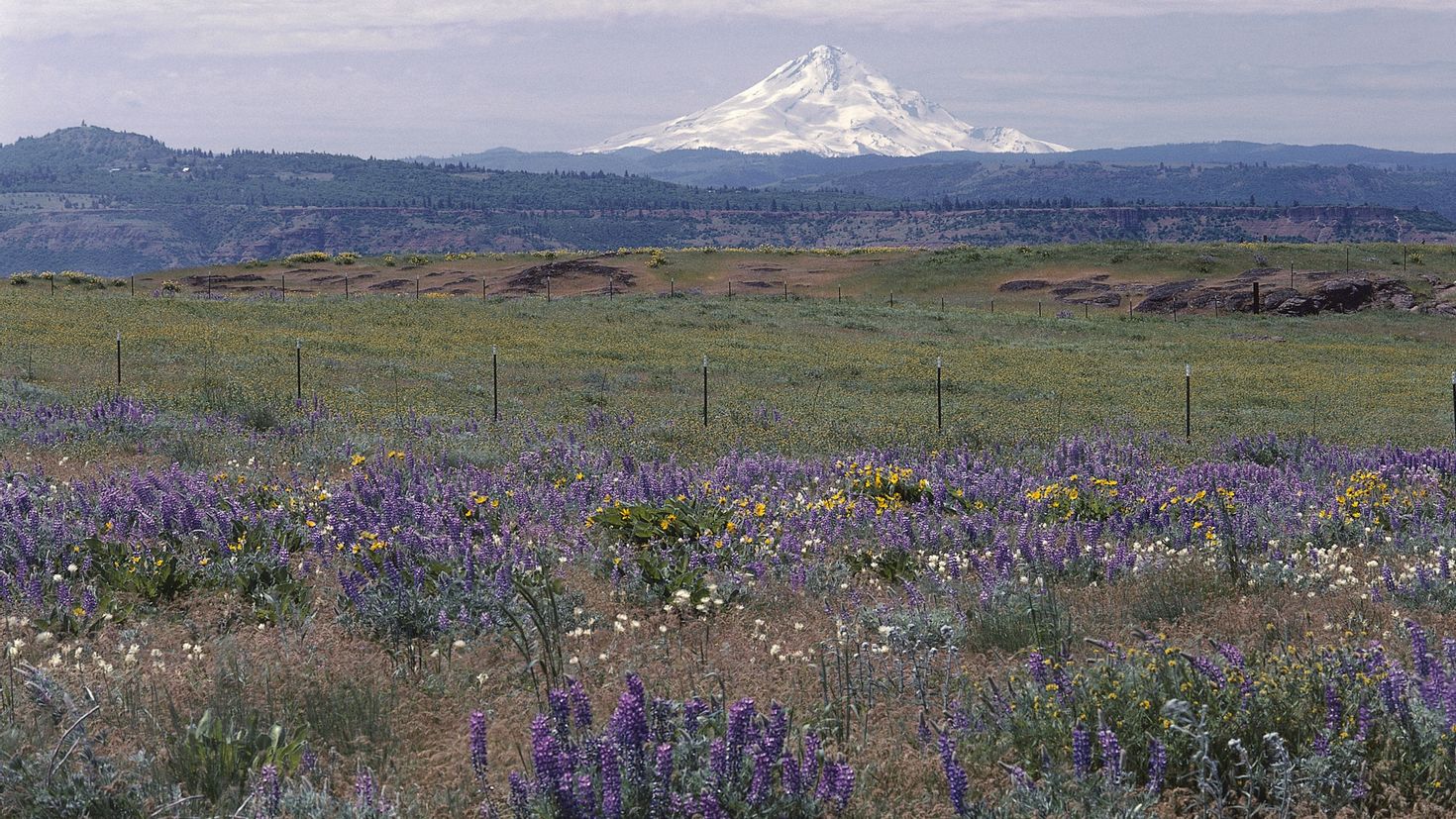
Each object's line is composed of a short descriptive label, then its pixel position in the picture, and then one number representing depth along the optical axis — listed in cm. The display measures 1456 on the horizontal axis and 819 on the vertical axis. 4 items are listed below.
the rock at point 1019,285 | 15862
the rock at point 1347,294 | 11831
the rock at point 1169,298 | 12712
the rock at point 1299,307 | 11737
